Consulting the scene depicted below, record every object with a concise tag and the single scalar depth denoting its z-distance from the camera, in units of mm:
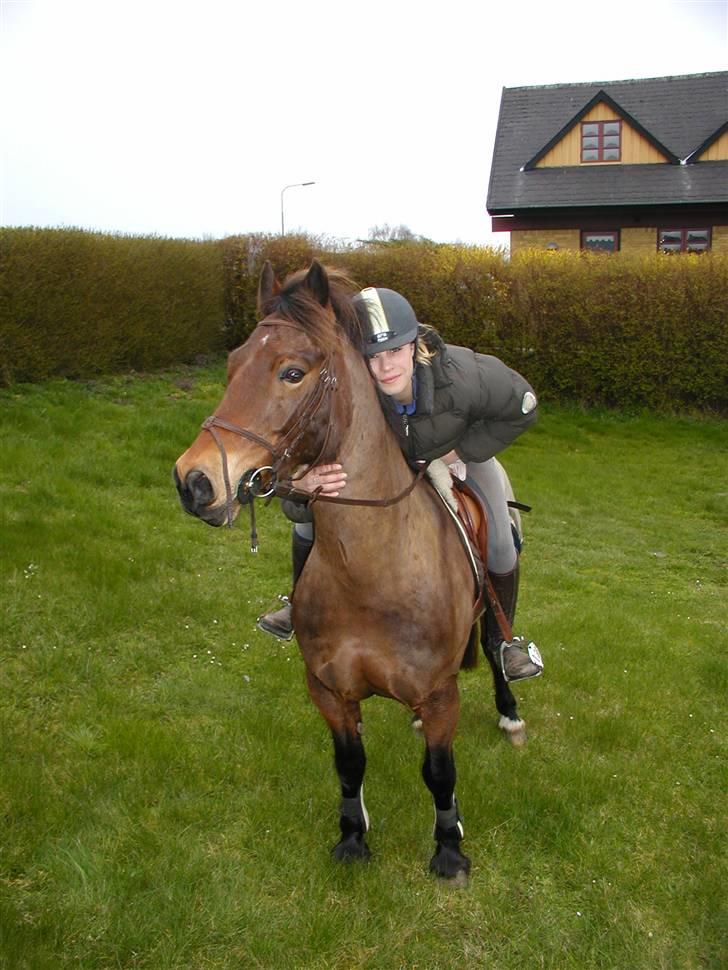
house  24891
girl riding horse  3131
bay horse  2680
